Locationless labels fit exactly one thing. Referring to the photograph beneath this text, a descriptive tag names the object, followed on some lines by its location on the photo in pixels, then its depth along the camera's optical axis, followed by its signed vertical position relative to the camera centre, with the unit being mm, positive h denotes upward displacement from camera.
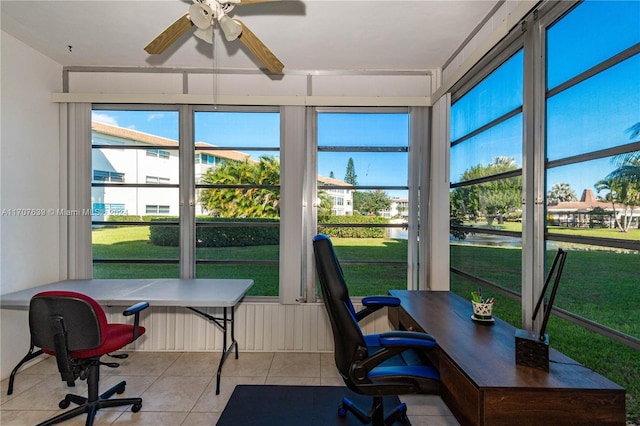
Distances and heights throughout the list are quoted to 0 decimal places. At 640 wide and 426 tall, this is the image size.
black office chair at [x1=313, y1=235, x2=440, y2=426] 1659 -717
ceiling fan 1804 +1142
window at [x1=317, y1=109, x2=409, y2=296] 3547 +239
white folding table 2609 -725
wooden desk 1299 -738
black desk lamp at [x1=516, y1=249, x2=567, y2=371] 1480 -630
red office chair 2020 -781
